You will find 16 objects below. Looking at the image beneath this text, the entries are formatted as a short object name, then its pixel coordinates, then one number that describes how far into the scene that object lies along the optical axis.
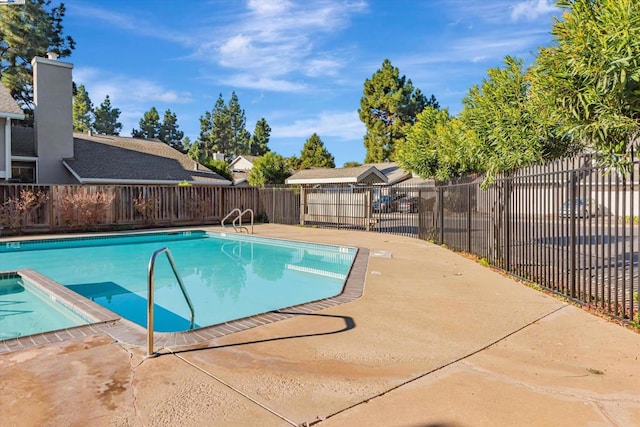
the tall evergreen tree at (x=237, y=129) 62.25
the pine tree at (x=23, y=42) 28.38
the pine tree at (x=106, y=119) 54.81
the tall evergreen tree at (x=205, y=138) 61.88
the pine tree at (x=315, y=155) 44.69
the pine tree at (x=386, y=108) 39.66
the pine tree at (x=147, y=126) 58.34
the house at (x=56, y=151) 19.55
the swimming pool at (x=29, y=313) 5.41
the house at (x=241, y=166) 41.51
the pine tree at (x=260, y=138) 63.56
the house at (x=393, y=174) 33.72
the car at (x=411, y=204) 20.35
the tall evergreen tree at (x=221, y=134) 61.38
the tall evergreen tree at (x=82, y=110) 49.56
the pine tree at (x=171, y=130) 61.01
